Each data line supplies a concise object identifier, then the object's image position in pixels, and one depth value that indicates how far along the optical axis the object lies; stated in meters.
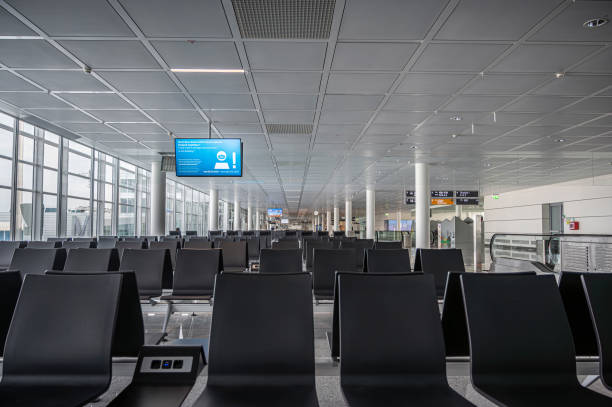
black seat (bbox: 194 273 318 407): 1.70
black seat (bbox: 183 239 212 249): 5.94
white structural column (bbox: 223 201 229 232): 31.34
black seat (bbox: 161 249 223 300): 4.20
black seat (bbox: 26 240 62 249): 5.78
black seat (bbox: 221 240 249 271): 5.67
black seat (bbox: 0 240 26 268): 5.32
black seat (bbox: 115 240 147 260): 5.70
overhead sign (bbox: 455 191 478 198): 16.28
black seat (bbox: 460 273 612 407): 1.76
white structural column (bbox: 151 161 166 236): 11.92
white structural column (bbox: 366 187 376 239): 18.78
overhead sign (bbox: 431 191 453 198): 15.95
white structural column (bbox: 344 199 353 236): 24.68
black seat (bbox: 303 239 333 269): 5.93
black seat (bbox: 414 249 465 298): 4.24
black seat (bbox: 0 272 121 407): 1.71
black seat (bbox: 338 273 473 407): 1.73
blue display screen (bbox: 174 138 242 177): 7.38
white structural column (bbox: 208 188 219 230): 18.89
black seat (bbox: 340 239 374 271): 6.44
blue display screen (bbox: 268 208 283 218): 33.81
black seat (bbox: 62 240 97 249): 5.82
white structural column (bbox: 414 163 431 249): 10.98
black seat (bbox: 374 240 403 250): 6.38
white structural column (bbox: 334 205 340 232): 31.42
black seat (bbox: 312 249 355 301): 4.47
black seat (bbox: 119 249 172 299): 4.14
